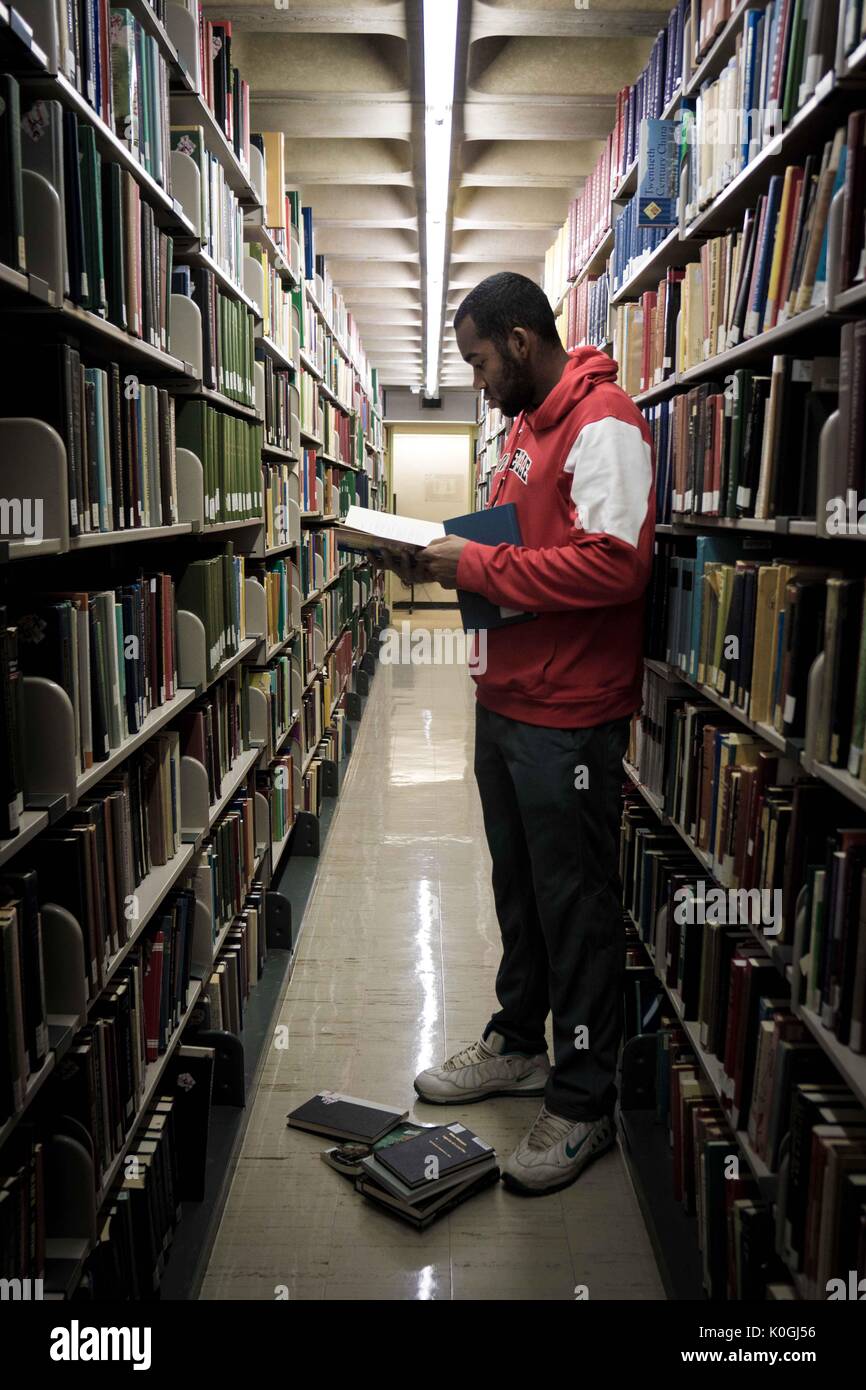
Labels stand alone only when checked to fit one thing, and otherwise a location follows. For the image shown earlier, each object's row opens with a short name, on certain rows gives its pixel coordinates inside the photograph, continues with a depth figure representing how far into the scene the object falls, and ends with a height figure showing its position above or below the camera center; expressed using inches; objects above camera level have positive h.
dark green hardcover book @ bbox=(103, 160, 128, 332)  68.6 +17.5
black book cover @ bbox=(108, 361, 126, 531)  70.9 +4.7
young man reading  85.0 -12.9
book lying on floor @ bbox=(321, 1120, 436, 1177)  91.6 -53.8
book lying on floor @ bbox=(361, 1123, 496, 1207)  87.0 -52.4
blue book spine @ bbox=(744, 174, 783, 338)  68.4 +16.9
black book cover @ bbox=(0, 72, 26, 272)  50.8 +16.1
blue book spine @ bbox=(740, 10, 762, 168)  72.9 +30.6
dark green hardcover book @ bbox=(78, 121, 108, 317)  63.8 +18.1
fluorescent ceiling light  122.0 +57.3
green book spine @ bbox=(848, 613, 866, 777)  53.0 -10.1
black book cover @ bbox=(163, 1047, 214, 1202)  85.2 -47.0
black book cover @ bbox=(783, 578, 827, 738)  62.1 -6.5
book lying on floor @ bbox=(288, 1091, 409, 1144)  96.1 -53.5
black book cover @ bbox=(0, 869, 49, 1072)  54.5 -22.3
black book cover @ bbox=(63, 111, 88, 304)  61.5 +17.4
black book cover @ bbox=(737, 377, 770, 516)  72.1 +5.9
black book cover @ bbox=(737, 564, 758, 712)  72.1 -7.9
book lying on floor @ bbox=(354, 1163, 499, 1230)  84.9 -53.8
